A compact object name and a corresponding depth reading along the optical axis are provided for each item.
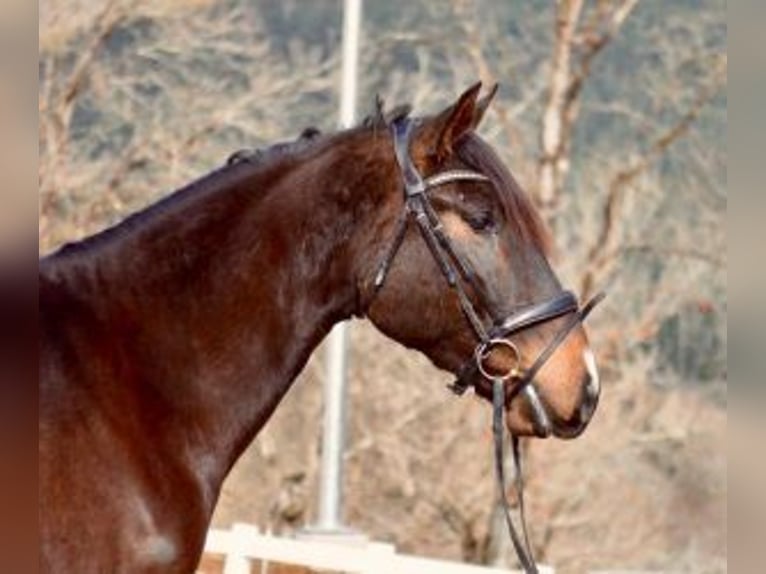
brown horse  6.53
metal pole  17.05
